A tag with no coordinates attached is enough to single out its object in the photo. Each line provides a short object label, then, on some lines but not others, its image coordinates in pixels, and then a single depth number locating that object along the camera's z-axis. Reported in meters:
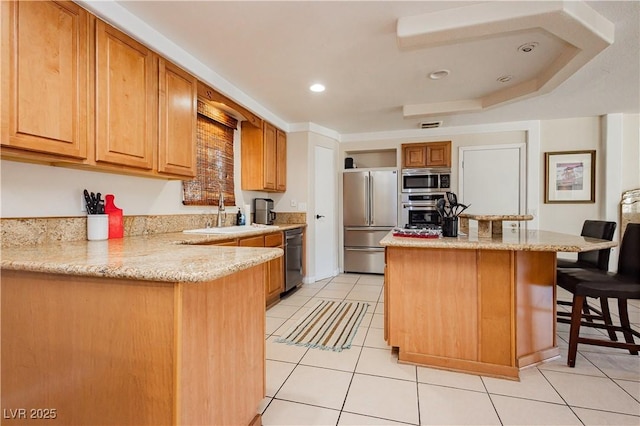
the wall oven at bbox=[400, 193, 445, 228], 4.63
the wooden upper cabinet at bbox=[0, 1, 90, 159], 1.35
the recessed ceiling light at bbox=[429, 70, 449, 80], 2.78
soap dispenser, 3.67
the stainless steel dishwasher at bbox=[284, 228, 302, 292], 3.68
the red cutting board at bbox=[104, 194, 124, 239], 2.05
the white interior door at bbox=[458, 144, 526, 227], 4.40
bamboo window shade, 3.04
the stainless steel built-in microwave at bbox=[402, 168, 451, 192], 4.66
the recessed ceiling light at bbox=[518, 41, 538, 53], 2.29
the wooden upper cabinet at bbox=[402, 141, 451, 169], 4.63
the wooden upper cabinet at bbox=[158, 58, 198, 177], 2.21
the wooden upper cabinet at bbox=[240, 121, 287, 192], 3.83
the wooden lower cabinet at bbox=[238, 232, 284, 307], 3.17
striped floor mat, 2.45
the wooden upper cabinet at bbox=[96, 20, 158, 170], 1.78
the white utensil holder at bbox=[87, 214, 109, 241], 1.91
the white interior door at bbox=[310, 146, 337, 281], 4.60
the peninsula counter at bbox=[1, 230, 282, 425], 0.98
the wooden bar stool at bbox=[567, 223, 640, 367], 1.95
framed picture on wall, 4.16
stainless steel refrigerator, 4.81
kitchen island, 1.92
